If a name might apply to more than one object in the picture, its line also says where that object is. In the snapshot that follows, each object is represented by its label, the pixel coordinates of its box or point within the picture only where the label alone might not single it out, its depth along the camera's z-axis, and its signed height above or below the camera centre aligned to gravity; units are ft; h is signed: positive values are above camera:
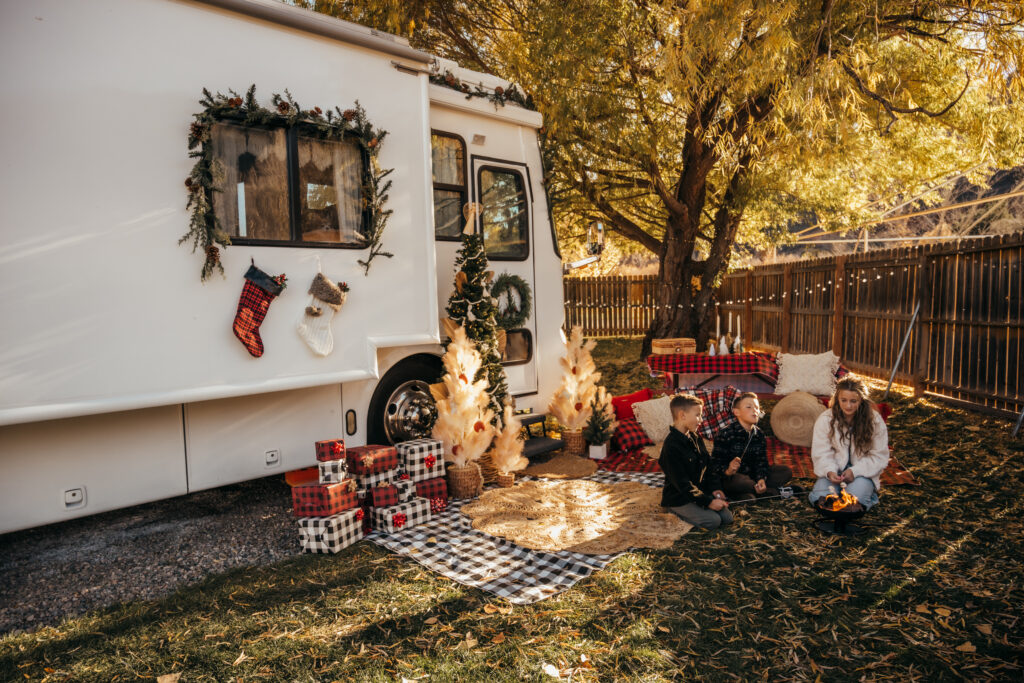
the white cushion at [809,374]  22.24 -2.75
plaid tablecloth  23.76 -2.54
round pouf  21.25 -4.05
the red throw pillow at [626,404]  23.59 -3.85
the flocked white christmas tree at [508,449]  17.87 -4.09
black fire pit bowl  13.80 -4.95
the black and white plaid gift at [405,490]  15.26 -4.39
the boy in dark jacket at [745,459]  16.16 -4.17
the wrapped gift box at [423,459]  15.94 -3.86
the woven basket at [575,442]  21.56 -4.72
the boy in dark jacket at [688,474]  14.74 -4.13
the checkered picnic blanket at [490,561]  11.94 -5.24
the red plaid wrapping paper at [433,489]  16.05 -4.63
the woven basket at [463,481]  17.11 -4.73
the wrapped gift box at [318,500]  13.73 -4.12
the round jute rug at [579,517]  13.85 -5.16
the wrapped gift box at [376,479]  14.88 -4.05
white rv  10.89 +0.90
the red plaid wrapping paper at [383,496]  14.84 -4.43
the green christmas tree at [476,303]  18.12 +0.07
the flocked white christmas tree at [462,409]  16.85 -2.75
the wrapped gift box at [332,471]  13.93 -3.56
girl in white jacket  14.74 -3.54
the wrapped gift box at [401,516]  14.69 -4.90
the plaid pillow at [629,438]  21.90 -4.74
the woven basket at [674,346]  33.76 -2.44
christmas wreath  19.88 +0.20
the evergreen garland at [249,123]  12.66 +3.70
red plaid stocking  13.30 +0.11
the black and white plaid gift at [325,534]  13.47 -4.78
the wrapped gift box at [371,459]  14.84 -3.57
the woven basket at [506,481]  17.92 -4.98
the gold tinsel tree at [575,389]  21.39 -2.91
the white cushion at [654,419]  22.49 -4.18
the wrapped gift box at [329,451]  13.93 -3.11
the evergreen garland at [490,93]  18.42 +6.58
